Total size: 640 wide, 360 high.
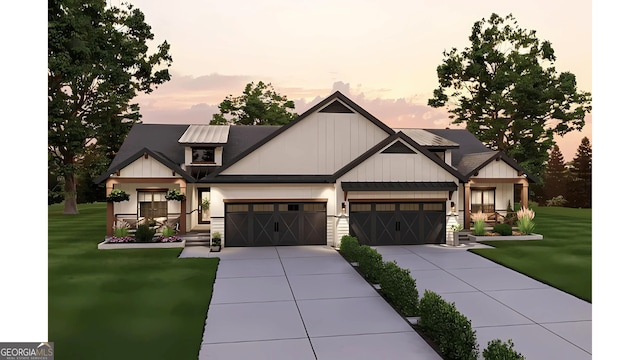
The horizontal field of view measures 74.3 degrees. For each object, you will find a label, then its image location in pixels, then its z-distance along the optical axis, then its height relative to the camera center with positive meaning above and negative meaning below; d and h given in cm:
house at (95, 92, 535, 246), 2139 -25
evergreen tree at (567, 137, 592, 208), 5124 +25
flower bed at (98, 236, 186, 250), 2070 -313
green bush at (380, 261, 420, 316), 1070 -294
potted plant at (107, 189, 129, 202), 2233 -84
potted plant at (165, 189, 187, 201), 2281 -81
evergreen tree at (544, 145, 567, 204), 5456 +42
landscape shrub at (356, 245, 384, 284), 1363 -284
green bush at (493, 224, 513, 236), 2378 -279
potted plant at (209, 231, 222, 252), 2009 -298
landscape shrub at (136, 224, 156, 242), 2123 -271
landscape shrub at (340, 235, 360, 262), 1688 -282
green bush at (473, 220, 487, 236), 2377 -270
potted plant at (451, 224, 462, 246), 2155 -280
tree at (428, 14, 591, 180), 4041 +845
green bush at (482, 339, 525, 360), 683 -283
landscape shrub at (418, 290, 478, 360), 795 -296
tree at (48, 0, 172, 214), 3372 +855
